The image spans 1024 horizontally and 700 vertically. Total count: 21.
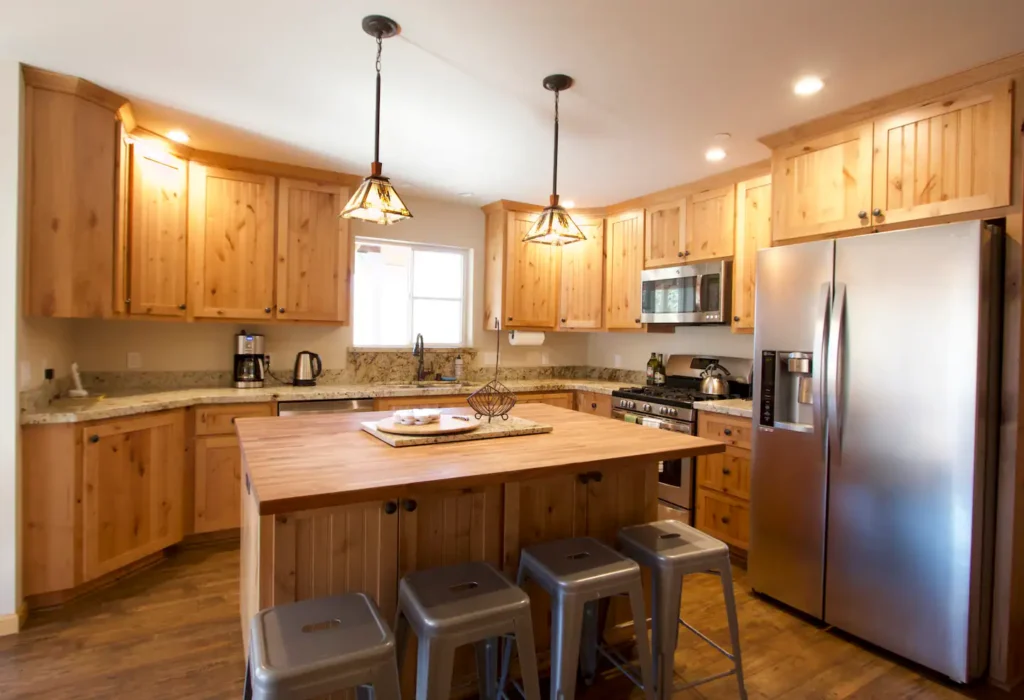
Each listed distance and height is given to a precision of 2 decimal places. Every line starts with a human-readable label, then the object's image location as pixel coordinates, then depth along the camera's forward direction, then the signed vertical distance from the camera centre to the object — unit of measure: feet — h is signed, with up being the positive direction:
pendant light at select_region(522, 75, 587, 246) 7.47 +1.69
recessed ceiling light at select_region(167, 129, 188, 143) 10.10 +3.93
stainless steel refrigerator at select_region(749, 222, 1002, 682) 6.61 -1.21
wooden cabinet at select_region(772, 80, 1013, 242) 6.99 +2.74
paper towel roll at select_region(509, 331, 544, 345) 15.47 +0.15
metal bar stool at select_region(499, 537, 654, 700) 5.15 -2.50
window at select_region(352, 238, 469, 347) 14.16 +1.30
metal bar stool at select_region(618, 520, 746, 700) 5.80 -2.53
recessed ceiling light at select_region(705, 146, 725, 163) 10.50 +3.91
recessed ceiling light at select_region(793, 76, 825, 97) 7.52 +3.85
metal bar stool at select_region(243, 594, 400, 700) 3.80 -2.40
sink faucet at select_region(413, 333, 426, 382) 14.34 -0.33
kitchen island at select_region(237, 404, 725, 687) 4.80 -1.84
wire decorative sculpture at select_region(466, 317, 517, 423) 7.73 -1.03
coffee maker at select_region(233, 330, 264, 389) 11.98 -0.57
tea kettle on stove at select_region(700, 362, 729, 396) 12.20 -0.92
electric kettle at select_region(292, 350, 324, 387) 12.70 -0.78
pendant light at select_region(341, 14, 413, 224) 6.36 +1.79
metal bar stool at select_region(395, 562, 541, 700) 4.51 -2.45
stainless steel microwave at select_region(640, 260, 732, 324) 11.79 +1.21
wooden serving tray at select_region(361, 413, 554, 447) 6.23 -1.17
